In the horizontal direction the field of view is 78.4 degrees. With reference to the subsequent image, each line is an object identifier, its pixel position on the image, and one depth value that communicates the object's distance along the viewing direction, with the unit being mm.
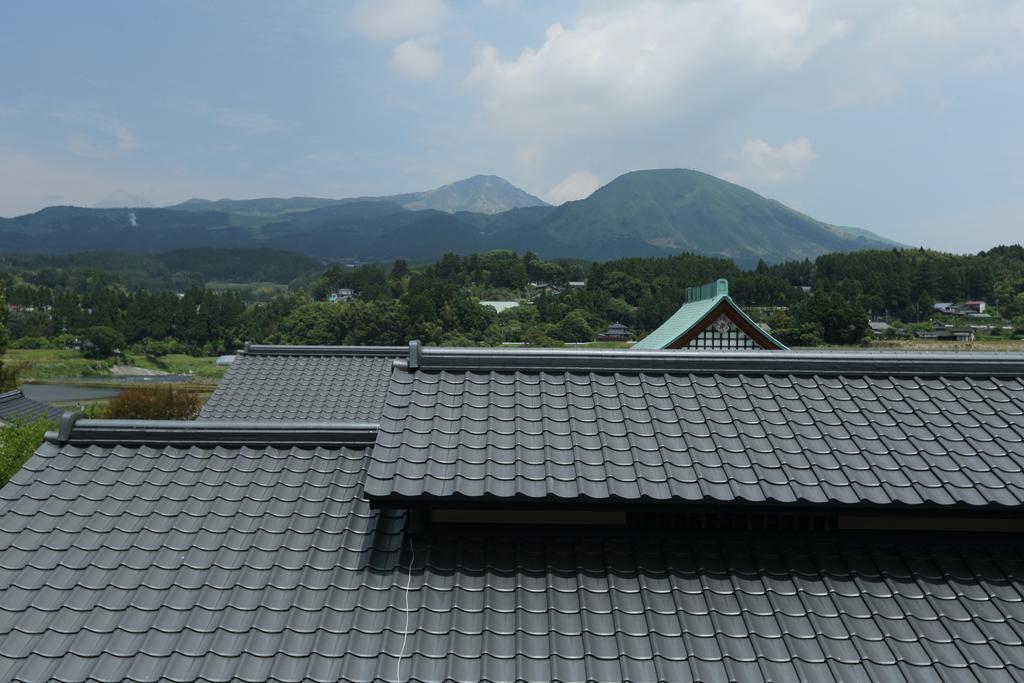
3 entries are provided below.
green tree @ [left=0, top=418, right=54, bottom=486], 14195
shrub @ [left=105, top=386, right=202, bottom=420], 30891
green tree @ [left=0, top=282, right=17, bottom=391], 34906
